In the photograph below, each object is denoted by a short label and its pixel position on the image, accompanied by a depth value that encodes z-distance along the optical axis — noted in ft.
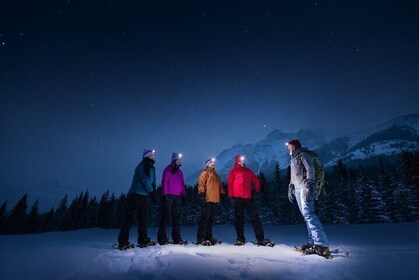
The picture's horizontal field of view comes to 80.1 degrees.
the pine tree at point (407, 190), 166.40
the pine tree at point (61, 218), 303.07
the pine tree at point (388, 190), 185.63
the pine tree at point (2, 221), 254.29
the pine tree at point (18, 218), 249.75
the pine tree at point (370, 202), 181.57
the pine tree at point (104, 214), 280.84
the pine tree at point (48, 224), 301.69
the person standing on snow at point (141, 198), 22.97
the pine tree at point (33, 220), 269.23
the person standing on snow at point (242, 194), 25.20
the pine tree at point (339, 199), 192.24
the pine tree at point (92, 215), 305.53
